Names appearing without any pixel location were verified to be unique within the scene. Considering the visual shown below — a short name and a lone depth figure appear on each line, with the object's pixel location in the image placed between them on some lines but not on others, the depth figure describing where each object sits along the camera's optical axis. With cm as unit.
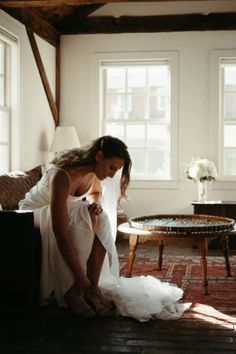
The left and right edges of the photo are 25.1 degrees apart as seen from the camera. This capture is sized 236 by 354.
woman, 333
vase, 645
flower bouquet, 621
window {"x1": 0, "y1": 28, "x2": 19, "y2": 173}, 570
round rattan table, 385
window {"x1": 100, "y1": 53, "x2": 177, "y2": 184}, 710
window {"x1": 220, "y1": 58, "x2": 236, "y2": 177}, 693
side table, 625
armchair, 347
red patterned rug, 345
